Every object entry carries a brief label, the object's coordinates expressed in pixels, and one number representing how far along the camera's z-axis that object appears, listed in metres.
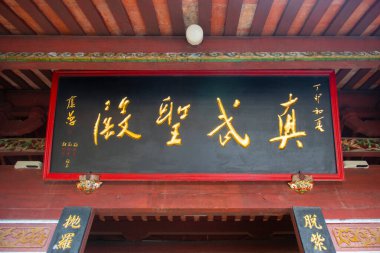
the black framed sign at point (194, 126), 4.27
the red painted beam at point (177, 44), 4.25
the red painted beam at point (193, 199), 4.26
